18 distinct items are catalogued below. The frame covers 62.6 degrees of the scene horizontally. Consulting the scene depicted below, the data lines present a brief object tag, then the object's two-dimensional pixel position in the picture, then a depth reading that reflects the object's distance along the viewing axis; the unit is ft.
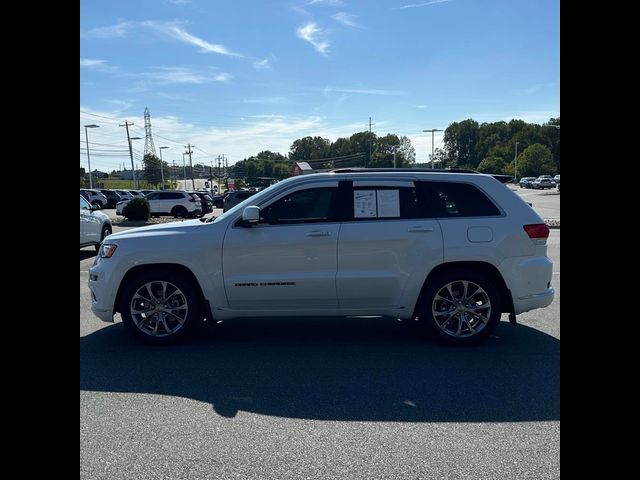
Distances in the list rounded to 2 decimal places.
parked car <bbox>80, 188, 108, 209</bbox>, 138.39
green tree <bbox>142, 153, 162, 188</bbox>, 334.24
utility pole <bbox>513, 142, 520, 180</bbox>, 328.49
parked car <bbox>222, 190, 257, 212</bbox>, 96.42
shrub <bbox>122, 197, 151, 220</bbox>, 86.17
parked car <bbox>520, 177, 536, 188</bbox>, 271.08
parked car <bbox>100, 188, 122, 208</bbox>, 154.69
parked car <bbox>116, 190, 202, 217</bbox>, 102.24
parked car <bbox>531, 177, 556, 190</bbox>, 248.63
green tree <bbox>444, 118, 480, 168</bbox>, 404.98
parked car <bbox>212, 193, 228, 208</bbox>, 143.28
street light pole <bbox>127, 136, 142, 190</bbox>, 237.45
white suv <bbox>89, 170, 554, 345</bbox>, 17.93
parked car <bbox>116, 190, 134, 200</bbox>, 153.43
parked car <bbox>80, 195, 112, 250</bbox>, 41.96
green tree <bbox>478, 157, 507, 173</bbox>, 332.04
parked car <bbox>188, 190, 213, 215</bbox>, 107.04
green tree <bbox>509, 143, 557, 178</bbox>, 321.15
